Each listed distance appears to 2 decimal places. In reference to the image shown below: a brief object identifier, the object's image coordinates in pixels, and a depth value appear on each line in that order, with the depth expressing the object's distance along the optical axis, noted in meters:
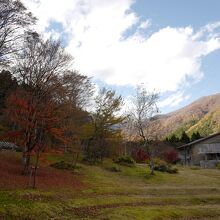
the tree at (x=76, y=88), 24.77
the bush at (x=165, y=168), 33.08
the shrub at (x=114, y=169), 30.07
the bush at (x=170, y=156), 54.80
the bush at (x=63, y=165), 26.65
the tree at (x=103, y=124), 32.81
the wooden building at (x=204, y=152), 52.05
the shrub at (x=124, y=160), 33.93
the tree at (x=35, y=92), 21.33
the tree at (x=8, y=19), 16.48
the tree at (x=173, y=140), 66.01
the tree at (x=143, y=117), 31.33
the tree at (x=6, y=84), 24.91
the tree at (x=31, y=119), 21.15
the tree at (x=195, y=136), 67.81
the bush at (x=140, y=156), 49.41
